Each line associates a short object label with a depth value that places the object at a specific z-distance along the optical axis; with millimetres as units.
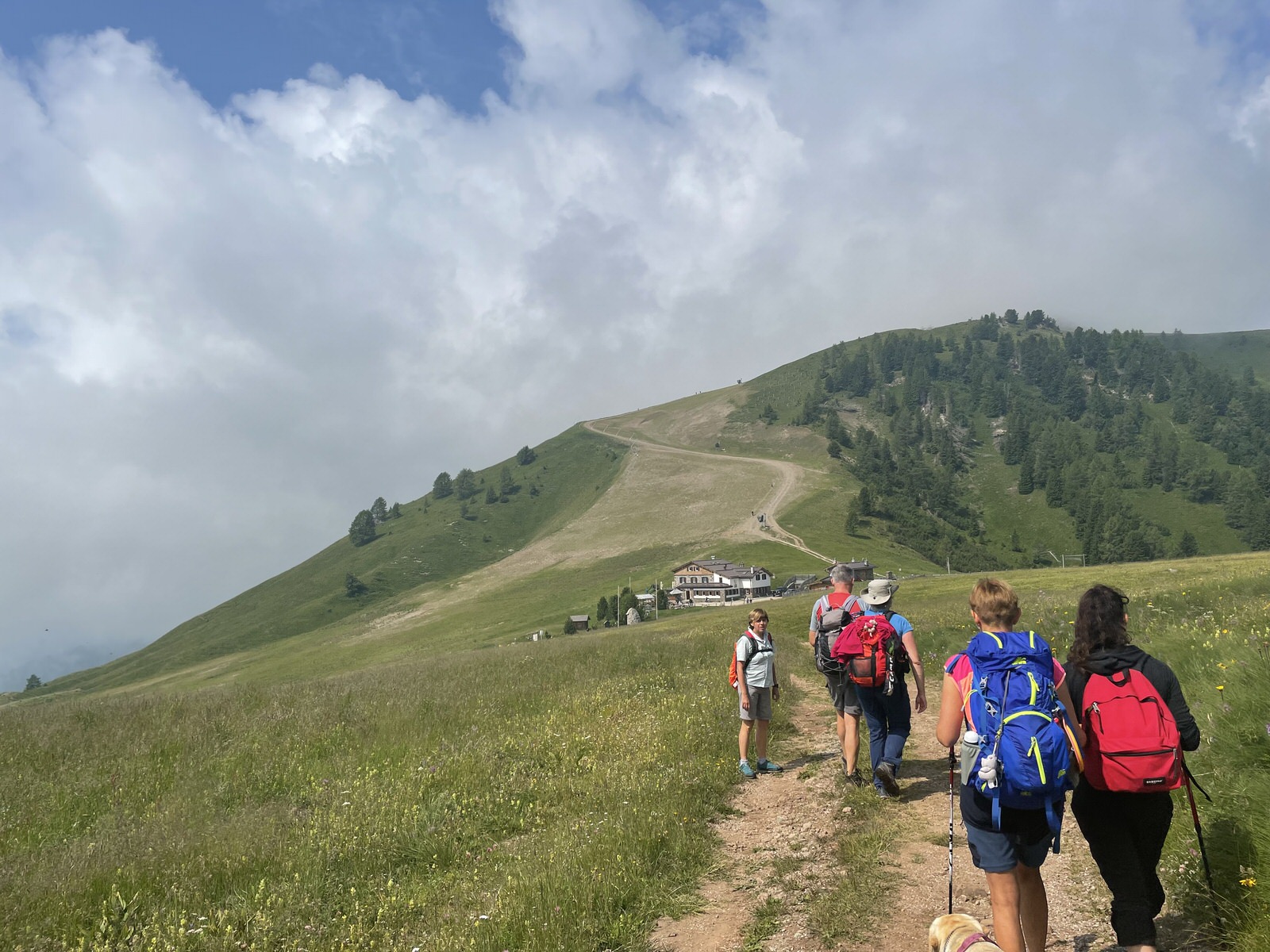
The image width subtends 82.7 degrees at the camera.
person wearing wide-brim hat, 8898
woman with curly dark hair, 4672
